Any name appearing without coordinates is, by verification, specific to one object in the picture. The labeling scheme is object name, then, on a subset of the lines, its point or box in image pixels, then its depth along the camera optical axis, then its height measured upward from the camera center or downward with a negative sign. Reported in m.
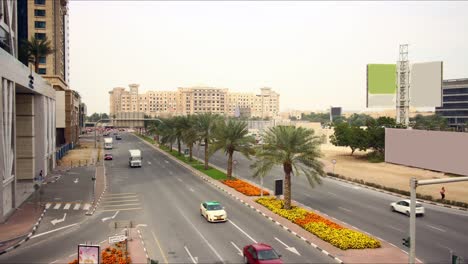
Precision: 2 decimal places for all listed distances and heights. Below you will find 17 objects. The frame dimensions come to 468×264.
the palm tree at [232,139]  53.53 -2.09
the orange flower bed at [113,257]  22.99 -7.66
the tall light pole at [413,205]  19.62 -3.97
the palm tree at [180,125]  77.31 -0.48
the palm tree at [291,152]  36.75 -2.54
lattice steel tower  70.88 +5.98
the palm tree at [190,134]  66.84 -1.84
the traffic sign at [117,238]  21.14 -5.94
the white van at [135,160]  69.50 -6.28
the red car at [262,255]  21.73 -6.99
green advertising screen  74.69 +8.26
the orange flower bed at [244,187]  45.26 -7.43
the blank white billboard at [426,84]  66.62 +6.55
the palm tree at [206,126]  63.97 -0.51
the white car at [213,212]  33.06 -7.17
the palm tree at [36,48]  80.25 +14.18
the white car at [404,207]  35.71 -7.36
